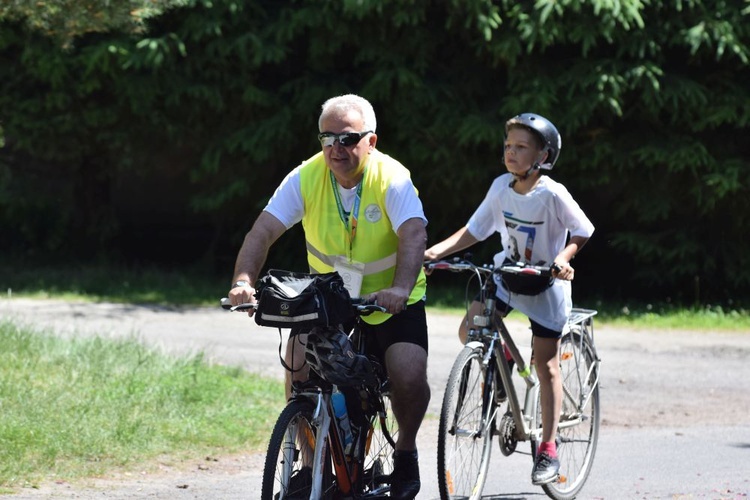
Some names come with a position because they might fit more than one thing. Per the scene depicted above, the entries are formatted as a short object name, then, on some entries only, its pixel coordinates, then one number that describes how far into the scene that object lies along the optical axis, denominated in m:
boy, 11.88
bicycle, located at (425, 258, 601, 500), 11.17
